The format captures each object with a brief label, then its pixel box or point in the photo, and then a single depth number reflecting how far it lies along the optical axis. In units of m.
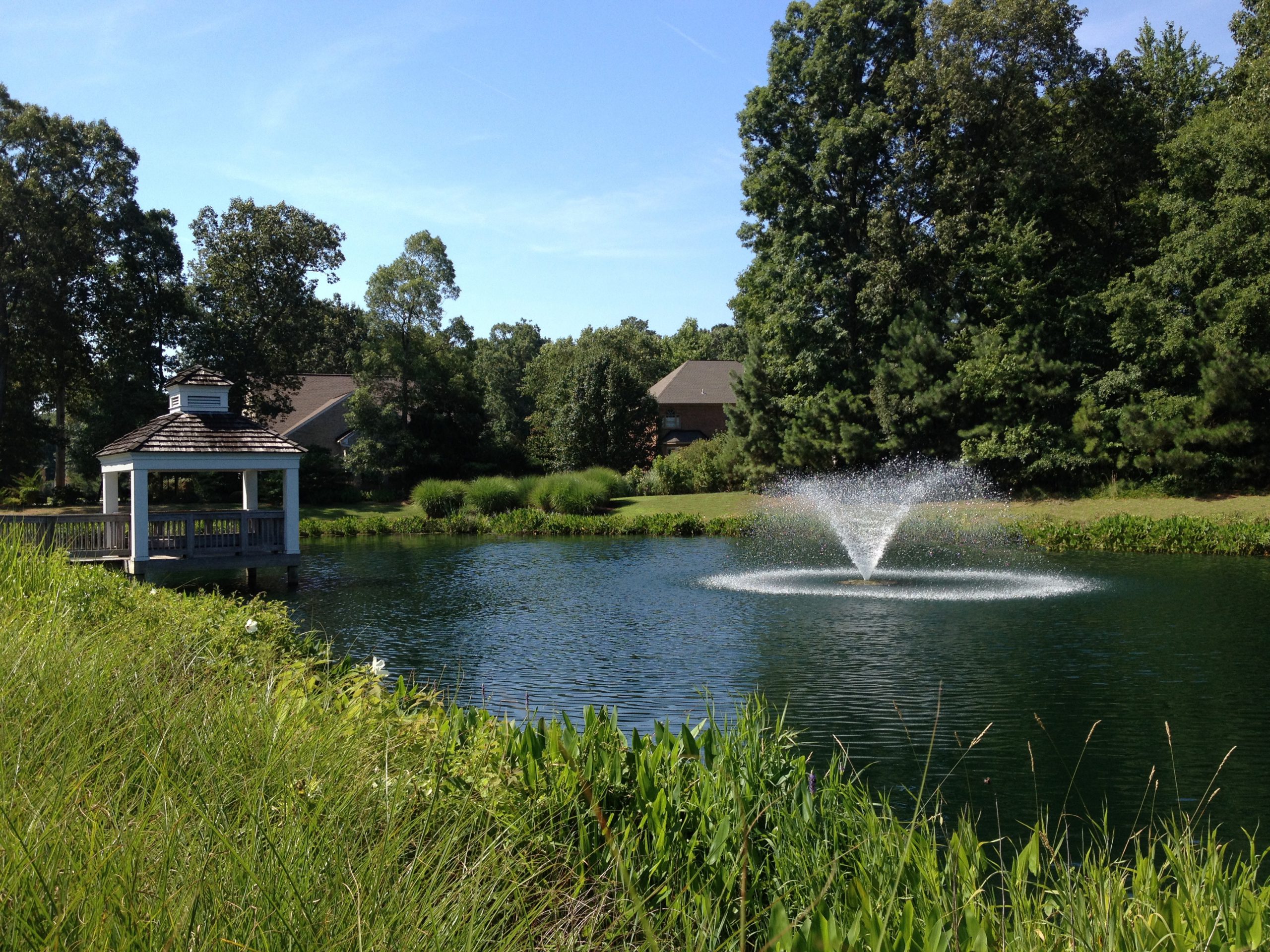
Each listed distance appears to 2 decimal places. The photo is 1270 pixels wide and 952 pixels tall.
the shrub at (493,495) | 38.50
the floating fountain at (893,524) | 19.11
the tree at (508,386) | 53.12
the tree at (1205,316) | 29.84
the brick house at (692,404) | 63.03
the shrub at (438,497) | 38.66
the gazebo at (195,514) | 19.75
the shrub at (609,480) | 40.50
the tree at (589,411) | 50.00
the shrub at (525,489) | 39.41
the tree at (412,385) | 46.34
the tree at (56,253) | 39.09
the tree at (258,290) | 45.12
